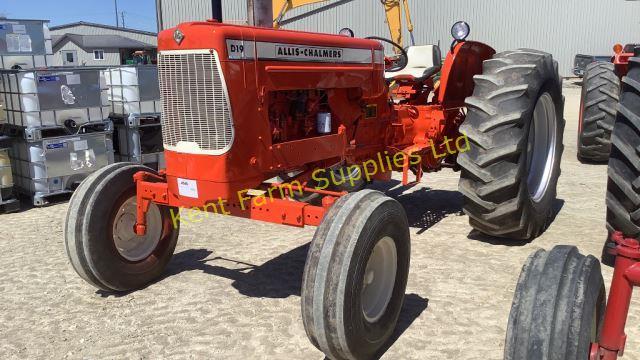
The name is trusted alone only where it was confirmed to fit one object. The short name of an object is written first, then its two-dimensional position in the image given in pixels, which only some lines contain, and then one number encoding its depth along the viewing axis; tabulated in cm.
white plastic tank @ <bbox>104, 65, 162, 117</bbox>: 780
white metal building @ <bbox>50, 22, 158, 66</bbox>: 4397
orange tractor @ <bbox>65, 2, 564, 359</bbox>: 299
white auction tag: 340
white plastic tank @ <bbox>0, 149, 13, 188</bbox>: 654
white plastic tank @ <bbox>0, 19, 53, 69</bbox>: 751
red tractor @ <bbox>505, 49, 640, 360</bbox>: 186
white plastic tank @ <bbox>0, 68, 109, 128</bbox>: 660
